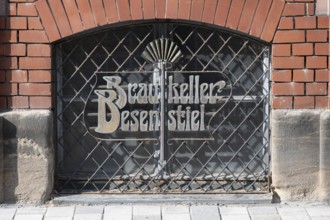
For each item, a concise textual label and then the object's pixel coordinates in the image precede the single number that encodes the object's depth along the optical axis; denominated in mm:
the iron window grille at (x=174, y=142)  5457
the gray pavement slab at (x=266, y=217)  5086
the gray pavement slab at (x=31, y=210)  5207
